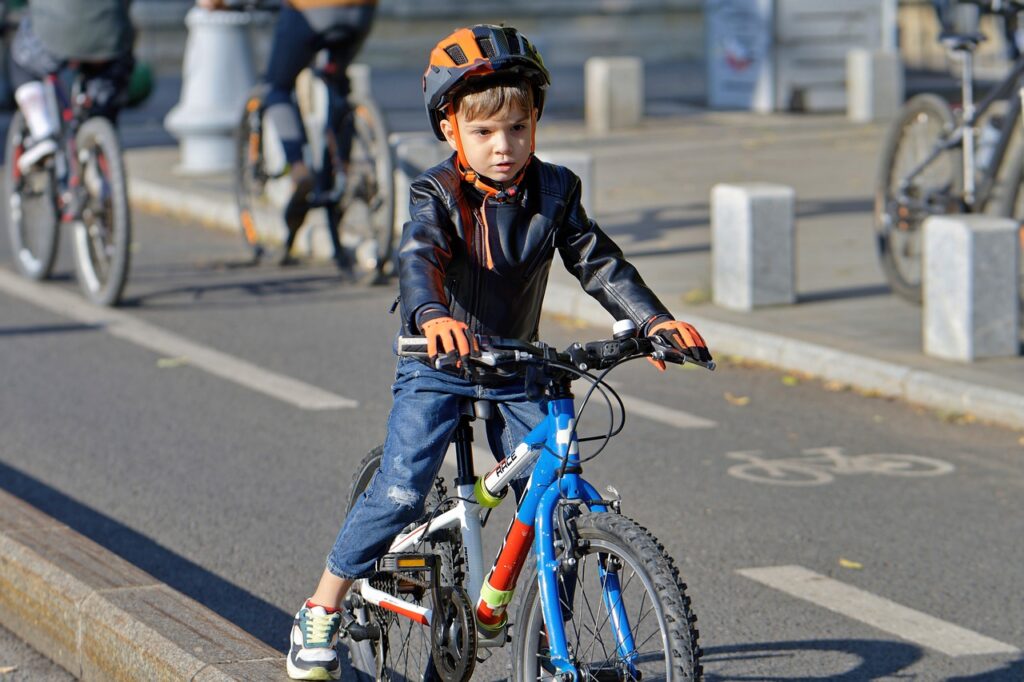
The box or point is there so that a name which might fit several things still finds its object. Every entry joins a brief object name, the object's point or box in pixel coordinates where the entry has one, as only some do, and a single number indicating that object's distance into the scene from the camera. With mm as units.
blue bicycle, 6545
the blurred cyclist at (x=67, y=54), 19577
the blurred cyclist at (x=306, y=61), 20238
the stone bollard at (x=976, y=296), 15908
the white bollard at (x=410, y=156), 22157
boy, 7013
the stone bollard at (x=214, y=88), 29681
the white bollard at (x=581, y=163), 20813
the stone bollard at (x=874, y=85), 36974
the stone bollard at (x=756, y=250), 18472
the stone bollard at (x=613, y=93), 36575
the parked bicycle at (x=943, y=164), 17474
